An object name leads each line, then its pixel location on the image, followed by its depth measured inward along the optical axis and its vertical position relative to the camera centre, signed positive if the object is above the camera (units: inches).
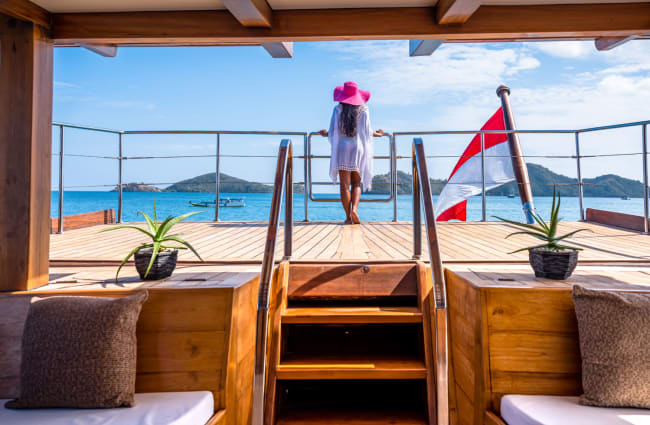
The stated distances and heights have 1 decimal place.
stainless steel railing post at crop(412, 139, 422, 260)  81.7 +1.1
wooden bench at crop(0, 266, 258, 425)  55.2 -16.9
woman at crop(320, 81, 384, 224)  141.1 +33.5
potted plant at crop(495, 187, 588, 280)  65.4 -5.4
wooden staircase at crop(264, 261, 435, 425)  64.8 -24.0
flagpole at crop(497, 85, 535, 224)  202.7 +28.4
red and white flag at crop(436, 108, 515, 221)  227.8 +35.6
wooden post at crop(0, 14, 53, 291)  63.7 +12.4
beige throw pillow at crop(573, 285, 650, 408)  47.4 -15.8
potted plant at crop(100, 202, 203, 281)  66.2 -5.3
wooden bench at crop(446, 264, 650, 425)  55.8 -17.5
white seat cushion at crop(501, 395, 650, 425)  44.2 -22.9
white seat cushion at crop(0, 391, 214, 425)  43.9 -22.7
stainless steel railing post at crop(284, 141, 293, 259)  83.4 +3.7
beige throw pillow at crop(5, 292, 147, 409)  47.4 -16.6
